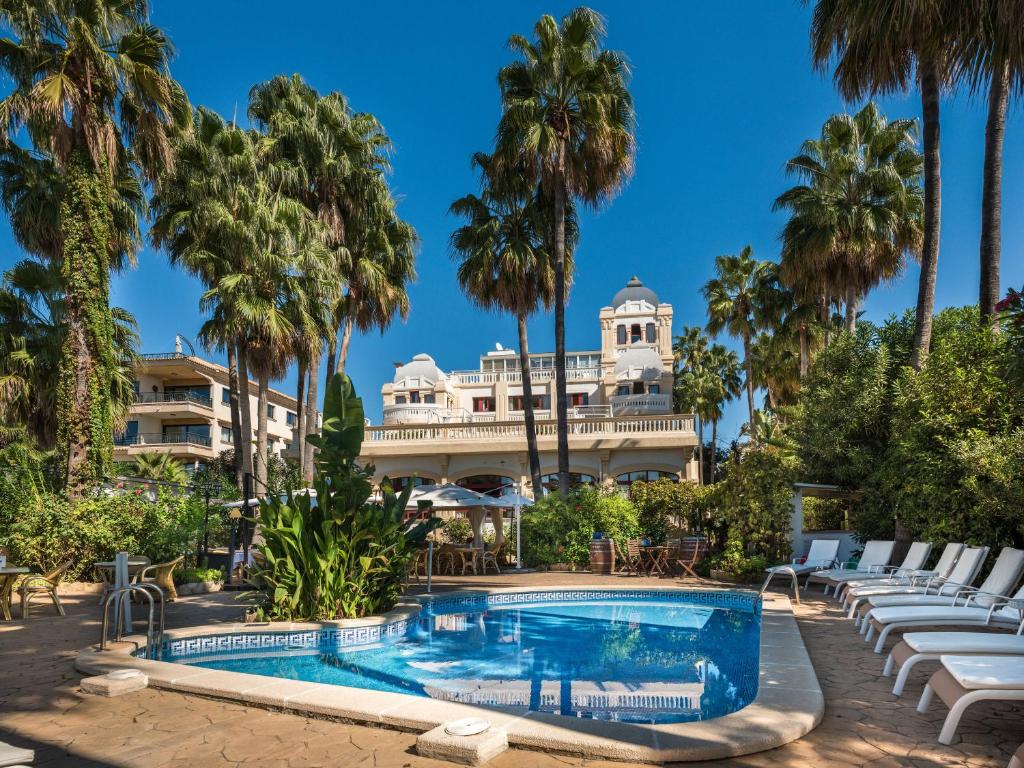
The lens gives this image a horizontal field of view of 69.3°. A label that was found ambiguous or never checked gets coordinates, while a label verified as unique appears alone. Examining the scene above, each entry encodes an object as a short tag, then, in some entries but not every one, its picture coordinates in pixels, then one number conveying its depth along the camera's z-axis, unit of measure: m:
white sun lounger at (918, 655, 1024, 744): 4.44
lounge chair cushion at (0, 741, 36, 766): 3.22
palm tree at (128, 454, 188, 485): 24.25
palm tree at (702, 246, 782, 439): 30.95
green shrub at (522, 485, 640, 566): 19.27
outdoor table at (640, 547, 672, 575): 17.67
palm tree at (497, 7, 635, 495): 20.20
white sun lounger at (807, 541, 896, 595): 12.30
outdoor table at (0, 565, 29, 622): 10.82
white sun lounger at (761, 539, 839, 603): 14.23
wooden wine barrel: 18.33
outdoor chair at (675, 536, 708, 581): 16.77
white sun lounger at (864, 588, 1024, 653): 7.18
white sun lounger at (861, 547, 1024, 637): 7.95
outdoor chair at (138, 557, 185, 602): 12.37
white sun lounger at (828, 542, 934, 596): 10.59
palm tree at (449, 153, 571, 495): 22.12
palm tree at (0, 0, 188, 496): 14.84
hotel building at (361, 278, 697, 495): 29.77
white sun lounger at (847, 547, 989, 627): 8.83
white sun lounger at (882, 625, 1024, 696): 5.34
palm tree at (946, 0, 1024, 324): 7.38
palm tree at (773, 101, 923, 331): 20.64
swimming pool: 7.19
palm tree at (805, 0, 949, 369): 9.19
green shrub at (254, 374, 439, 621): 9.79
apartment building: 41.16
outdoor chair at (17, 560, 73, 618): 11.12
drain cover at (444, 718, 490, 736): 4.70
